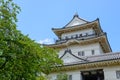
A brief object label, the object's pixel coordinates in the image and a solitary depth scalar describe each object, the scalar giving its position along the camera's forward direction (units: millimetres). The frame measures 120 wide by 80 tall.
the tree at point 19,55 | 10352
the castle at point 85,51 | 26203
